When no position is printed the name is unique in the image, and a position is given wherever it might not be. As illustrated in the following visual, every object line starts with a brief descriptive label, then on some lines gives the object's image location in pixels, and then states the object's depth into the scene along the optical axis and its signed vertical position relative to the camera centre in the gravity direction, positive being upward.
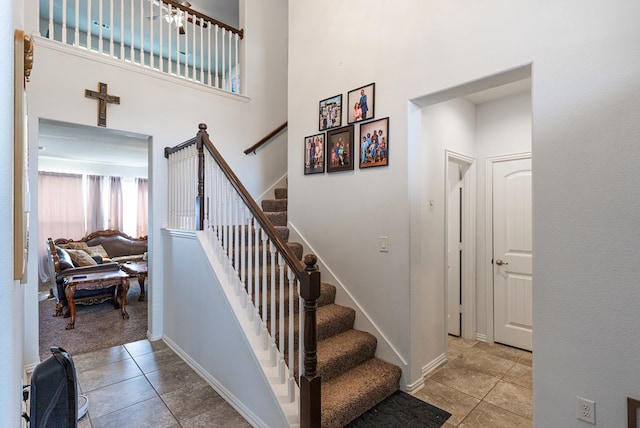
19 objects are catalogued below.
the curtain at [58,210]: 6.78 +0.11
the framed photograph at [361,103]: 2.71 +1.00
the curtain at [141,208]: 8.21 +0.17
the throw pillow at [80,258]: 5.12 -0.74
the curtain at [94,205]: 7.41 +0.23
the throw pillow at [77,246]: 6.01 -0.61
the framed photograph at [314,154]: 3.15 +0.62
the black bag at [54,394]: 0.98 -0.60
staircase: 2.08 -1.24
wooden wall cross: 3.08 +1.14
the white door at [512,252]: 3.31 -0.44
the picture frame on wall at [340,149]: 2.89 +0.62
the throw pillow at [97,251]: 6.13 -0.74
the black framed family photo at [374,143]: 2.61 +0.61
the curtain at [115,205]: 7.73 +0.24
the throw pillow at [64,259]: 4.40 -0.66
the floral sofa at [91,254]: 4.43 -0.74
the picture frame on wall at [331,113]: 2.99 +1.00
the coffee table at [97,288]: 4.05 -1.04
